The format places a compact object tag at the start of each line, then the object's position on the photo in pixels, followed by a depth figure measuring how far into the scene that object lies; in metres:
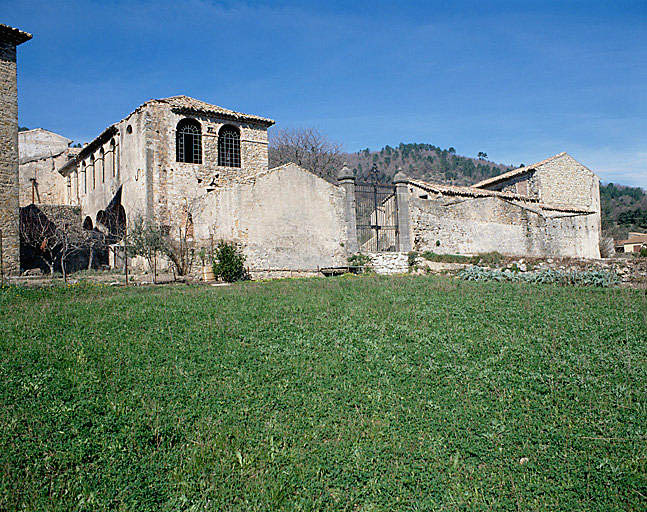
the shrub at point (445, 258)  19.45
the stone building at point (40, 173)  33.59
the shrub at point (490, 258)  18.70
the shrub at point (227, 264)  15.81
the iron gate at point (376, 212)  20.73
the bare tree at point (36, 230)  21.61
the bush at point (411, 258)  19.61
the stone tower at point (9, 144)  17.67
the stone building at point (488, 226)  20.67
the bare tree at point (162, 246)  15.60
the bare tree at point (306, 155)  41.25
